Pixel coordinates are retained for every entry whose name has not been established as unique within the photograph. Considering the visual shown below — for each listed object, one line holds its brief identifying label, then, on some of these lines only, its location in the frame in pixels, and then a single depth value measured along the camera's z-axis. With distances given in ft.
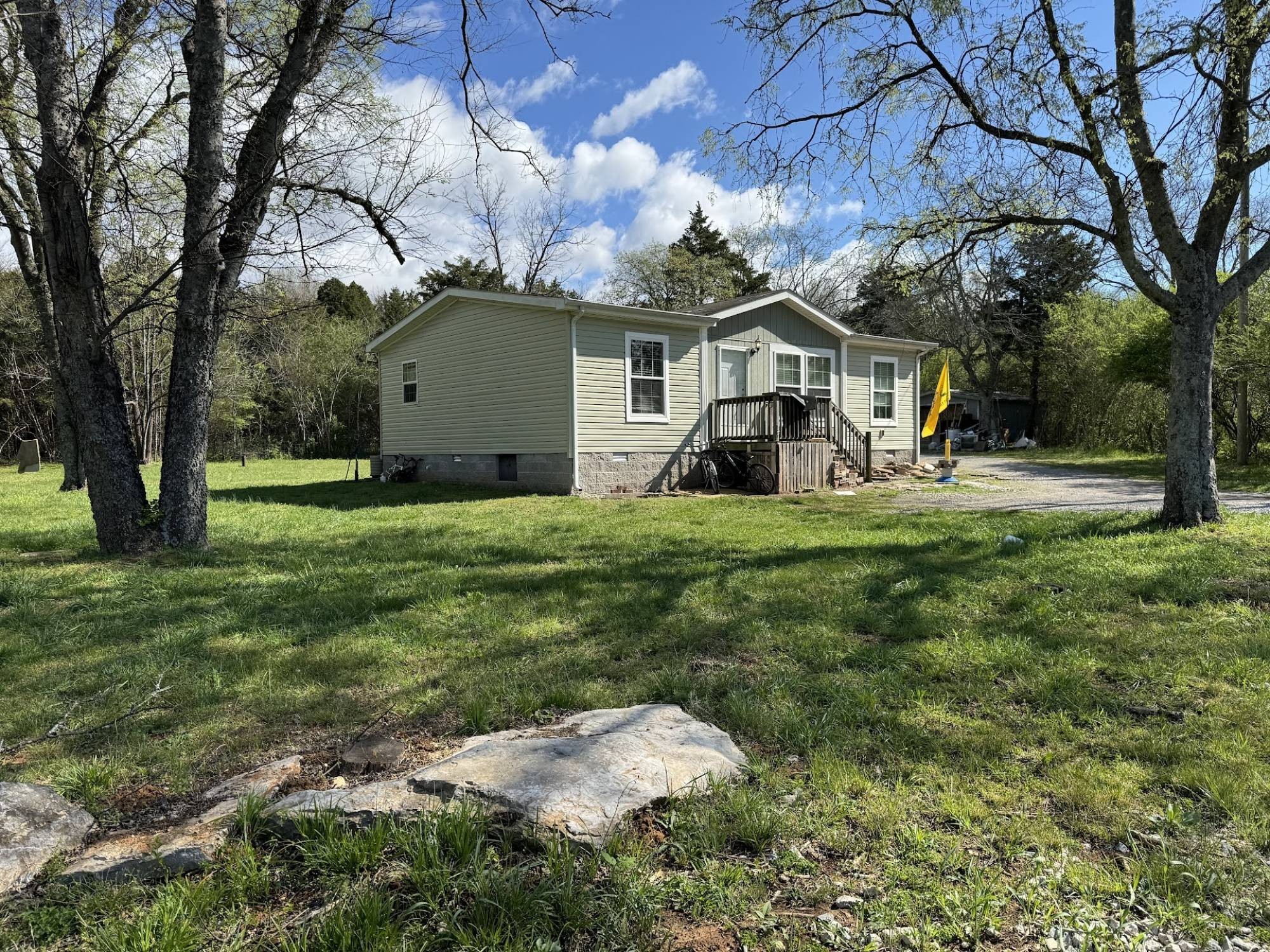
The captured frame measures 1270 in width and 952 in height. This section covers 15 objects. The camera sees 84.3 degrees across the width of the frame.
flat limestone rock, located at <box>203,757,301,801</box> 7.47
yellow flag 48.06
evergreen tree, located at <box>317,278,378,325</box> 118.21
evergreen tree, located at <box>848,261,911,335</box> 101.12
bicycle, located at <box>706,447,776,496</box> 42.24
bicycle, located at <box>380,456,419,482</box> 51.57
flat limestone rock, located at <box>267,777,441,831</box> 6.58
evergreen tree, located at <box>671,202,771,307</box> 118.73
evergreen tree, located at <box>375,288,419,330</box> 123.65
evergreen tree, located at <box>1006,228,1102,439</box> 91.91
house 40.37
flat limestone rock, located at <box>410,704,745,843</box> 6.76
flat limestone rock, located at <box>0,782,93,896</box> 6.09
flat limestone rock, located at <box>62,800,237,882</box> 6.02
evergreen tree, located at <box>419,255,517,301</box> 104.83
